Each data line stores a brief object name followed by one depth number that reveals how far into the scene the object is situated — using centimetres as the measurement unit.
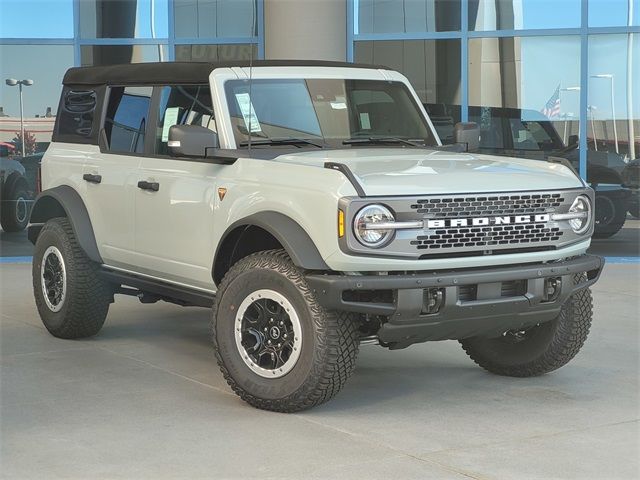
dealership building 1271
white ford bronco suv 523
